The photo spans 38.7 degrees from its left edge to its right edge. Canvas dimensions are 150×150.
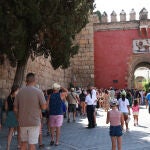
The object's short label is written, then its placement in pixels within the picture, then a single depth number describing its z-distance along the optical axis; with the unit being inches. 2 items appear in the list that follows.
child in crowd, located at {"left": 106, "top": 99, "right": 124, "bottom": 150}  135.0
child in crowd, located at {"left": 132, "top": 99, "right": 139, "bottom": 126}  251.5
